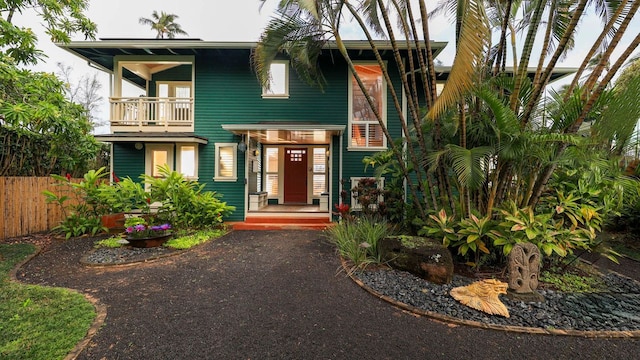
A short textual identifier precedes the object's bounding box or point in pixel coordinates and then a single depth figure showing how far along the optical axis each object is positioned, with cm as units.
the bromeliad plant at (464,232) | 357
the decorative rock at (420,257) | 342
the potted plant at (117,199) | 595
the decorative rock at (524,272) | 305
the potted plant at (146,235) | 497
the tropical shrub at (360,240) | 410
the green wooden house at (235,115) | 770
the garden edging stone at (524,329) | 240
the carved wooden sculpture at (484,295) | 273
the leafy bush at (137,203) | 593
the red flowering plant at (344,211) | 605
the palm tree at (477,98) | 302
